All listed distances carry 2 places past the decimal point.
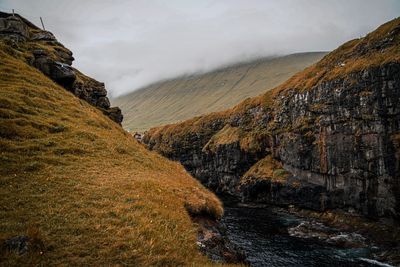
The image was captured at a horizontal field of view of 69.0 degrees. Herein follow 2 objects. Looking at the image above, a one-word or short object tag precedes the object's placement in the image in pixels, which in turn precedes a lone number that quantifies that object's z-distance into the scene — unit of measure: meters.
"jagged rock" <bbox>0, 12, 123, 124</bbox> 48.81
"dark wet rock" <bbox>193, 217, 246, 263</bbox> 19.48
